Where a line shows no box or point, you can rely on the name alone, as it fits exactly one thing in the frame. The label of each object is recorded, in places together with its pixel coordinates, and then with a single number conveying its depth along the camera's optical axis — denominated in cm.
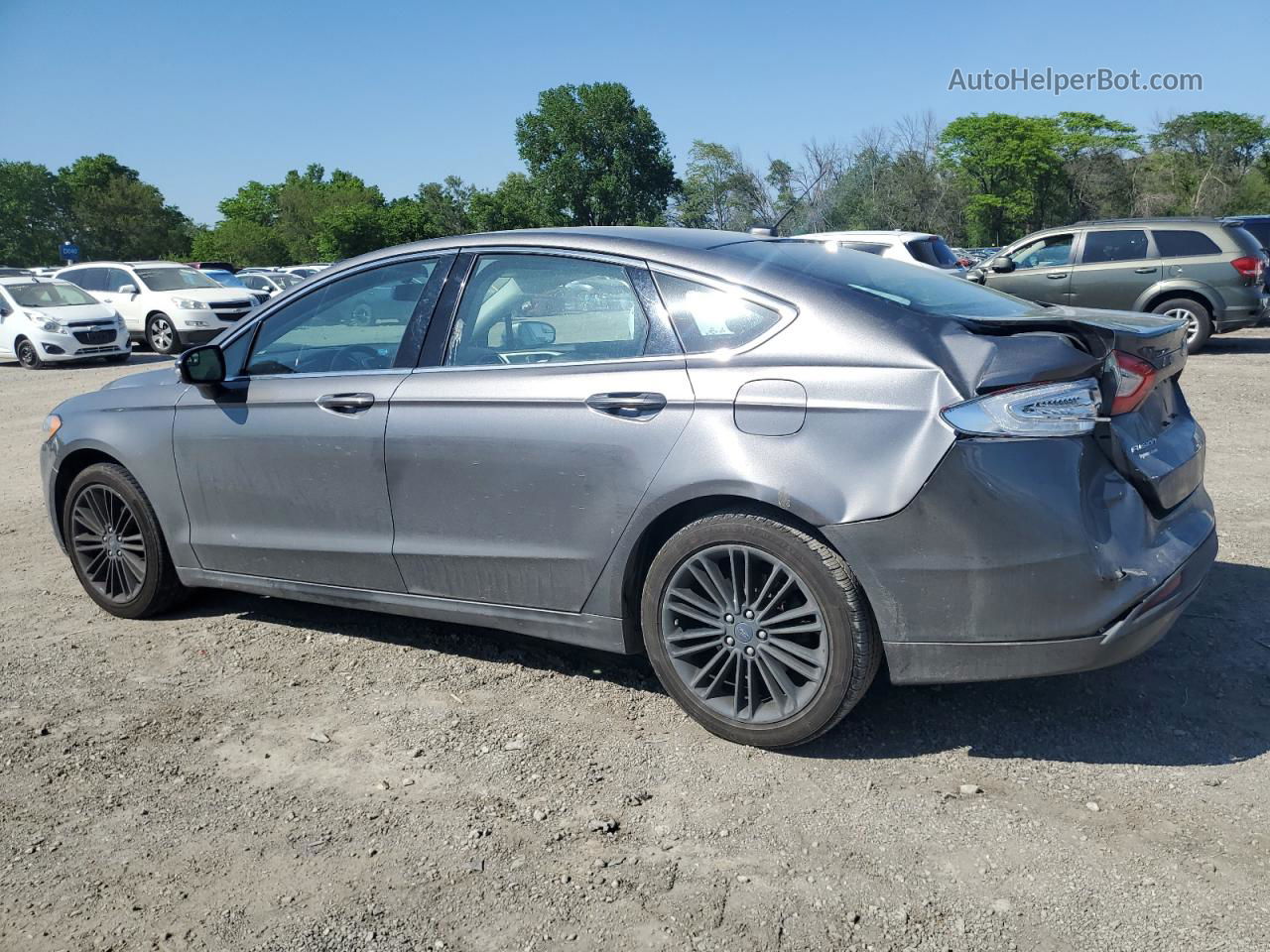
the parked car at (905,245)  1377
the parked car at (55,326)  1948
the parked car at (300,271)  3444
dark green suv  1382
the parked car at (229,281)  2298
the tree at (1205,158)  7312
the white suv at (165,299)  2147
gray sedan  308
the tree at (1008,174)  8275
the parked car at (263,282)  2972
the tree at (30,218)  8638
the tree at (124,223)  7950
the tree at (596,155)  9894
